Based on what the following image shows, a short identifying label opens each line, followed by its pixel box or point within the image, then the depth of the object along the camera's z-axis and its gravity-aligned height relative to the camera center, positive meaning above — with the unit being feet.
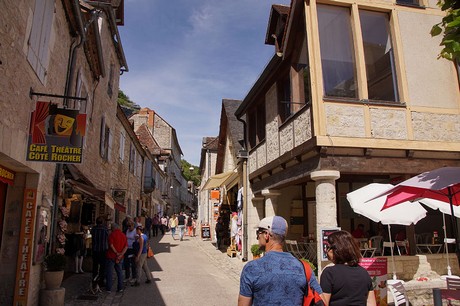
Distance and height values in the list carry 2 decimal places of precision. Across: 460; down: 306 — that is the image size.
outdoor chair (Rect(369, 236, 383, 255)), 32.18 -1.26
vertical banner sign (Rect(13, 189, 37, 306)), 18.06 -0.80
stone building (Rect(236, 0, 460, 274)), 25.00 +9.54
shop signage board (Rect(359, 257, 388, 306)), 19.23 -2.36
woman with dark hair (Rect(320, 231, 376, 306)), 9.85 -1.33
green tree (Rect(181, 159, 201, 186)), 239.52 +37.17
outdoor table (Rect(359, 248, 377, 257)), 27.55 -1.86
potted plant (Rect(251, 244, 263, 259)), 33.63 -1.88
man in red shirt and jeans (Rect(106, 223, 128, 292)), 25.29 -1.49
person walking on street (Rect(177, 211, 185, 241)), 71.52 +0.82
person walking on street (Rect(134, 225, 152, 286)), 28.66 -1.84
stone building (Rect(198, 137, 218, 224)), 93.56 +16.38
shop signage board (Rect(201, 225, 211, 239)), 76.02 -0.39
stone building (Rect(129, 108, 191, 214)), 122.11 +31.74
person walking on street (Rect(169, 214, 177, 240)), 80.35 +1.37
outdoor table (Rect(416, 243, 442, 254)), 32.15 -1.85
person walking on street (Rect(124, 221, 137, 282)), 28.84 -1.81
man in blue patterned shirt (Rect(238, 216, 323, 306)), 7.94 -1.10
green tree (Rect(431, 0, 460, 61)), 13.37 +7.14
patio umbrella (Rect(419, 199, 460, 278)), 22.39 +1.36
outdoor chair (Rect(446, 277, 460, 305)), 18.69 -2.78
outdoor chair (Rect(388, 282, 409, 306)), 19.08 -3.33
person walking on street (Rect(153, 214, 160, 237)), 83.67 +1.46
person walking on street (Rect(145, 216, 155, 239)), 74.57 +1.12
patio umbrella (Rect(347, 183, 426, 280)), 22.57 +1.20
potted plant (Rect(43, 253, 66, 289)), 19.80 -2.04
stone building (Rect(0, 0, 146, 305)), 15.60 +4.71
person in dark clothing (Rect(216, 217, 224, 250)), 58.13 -0.48
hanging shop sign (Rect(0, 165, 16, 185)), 17.06 +2.67
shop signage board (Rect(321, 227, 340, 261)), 23.35 -0.44
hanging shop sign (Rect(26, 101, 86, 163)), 17.57 +4.69
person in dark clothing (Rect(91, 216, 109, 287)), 25.38 -1.01
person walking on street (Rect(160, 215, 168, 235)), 95.90 +1.65
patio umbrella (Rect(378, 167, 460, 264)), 15.93 +1.84
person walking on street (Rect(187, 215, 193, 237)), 89.81 +0.65
